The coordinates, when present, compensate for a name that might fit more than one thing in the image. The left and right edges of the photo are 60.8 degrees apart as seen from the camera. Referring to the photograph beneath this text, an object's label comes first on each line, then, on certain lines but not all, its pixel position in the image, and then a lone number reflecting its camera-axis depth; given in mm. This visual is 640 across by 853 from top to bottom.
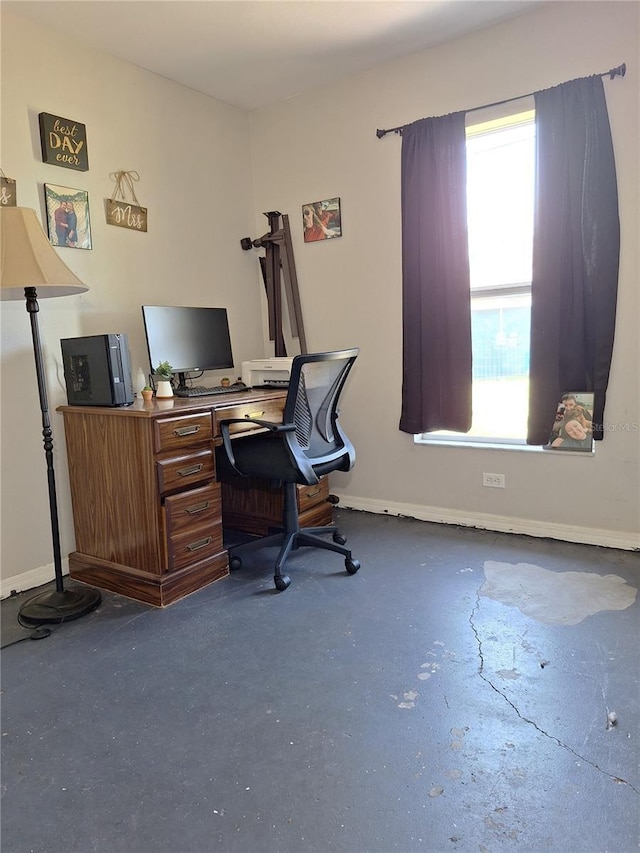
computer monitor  2781
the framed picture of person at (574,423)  2734
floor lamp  2039
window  2887
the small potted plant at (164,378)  2611
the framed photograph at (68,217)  2557
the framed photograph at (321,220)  3393
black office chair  2398
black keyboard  2783
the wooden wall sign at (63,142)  2516
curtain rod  2453
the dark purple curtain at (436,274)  2936
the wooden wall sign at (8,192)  2379
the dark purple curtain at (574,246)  2539
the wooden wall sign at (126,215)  2818
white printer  3189
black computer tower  2371
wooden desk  2293
